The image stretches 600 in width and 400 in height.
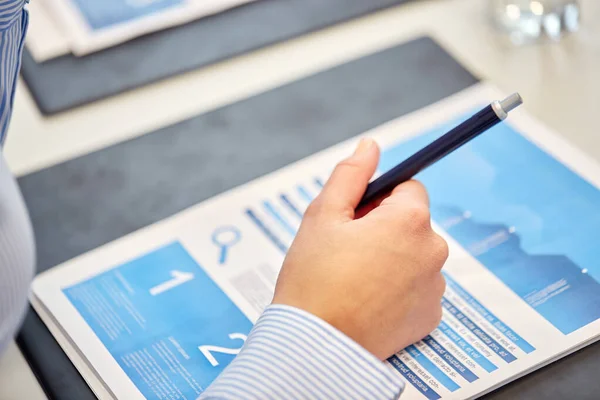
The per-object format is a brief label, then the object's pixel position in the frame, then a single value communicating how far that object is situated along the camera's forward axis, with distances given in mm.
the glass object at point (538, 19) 969
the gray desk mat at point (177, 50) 950
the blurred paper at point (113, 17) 978
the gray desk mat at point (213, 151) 856
